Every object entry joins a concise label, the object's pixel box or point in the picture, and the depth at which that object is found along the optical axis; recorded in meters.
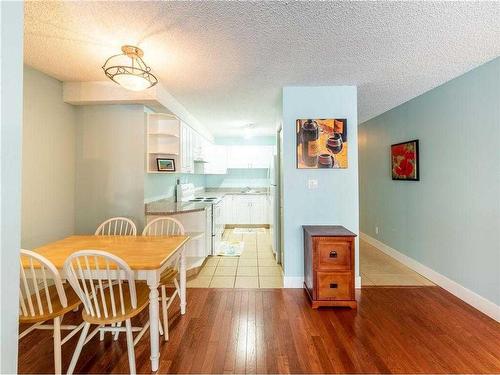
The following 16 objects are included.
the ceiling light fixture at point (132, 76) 1.90
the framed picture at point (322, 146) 2.86
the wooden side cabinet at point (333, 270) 2.41
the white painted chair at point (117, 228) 3.06
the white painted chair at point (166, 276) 1.97
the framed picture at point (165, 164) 3.29
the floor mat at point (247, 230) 5.78
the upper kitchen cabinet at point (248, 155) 6.43
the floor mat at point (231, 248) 4.11
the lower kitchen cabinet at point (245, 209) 6.13
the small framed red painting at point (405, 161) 3.30
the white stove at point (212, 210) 4.02
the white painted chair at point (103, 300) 1.45
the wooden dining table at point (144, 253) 1.61
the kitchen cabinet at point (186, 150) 3.67
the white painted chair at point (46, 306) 1.44
